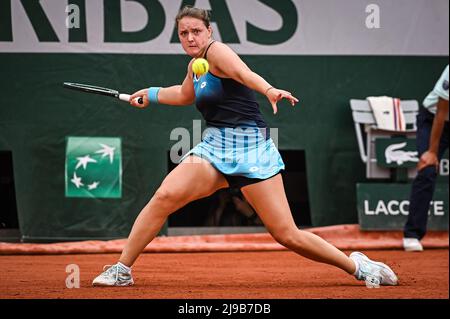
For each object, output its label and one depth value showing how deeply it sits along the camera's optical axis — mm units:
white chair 15125
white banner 14172
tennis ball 8250
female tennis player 8852
